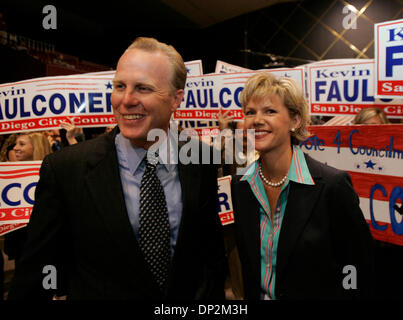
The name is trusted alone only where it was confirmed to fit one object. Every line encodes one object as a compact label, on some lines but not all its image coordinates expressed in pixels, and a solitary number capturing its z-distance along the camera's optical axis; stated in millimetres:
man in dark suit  994
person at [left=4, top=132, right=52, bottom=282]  2109
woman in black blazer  1289
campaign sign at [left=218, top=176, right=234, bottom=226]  2301
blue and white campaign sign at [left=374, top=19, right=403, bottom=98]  1887
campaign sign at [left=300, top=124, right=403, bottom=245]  1840
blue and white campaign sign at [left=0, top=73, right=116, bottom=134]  1975
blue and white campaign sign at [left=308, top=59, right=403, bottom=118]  2346
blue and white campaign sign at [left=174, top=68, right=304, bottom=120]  2413
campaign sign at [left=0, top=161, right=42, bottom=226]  1910
